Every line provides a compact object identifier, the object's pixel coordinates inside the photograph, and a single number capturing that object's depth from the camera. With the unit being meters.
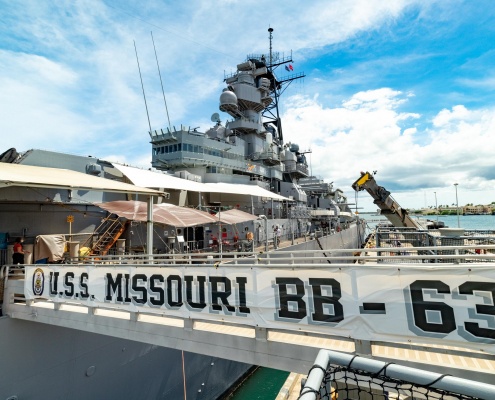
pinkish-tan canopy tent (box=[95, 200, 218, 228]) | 11.27
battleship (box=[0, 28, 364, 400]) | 7.50
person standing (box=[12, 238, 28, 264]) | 9.11
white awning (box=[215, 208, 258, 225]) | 14.34
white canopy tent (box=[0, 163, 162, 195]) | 7.23
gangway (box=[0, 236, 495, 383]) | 3.54
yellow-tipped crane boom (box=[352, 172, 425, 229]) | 16.45
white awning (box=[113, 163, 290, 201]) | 14.27
